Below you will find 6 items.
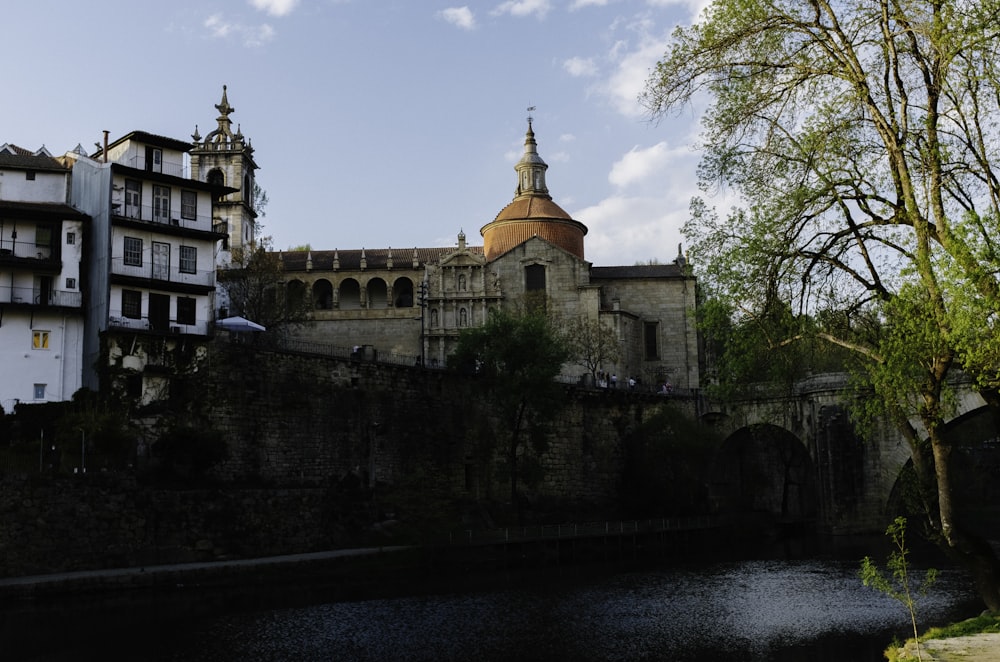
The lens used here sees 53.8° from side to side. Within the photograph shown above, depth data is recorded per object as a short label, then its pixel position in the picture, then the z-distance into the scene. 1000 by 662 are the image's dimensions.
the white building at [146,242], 41.94
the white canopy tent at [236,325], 45.44
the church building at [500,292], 73.75
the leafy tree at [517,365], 49.09
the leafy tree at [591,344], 69.69
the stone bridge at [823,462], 55.31
